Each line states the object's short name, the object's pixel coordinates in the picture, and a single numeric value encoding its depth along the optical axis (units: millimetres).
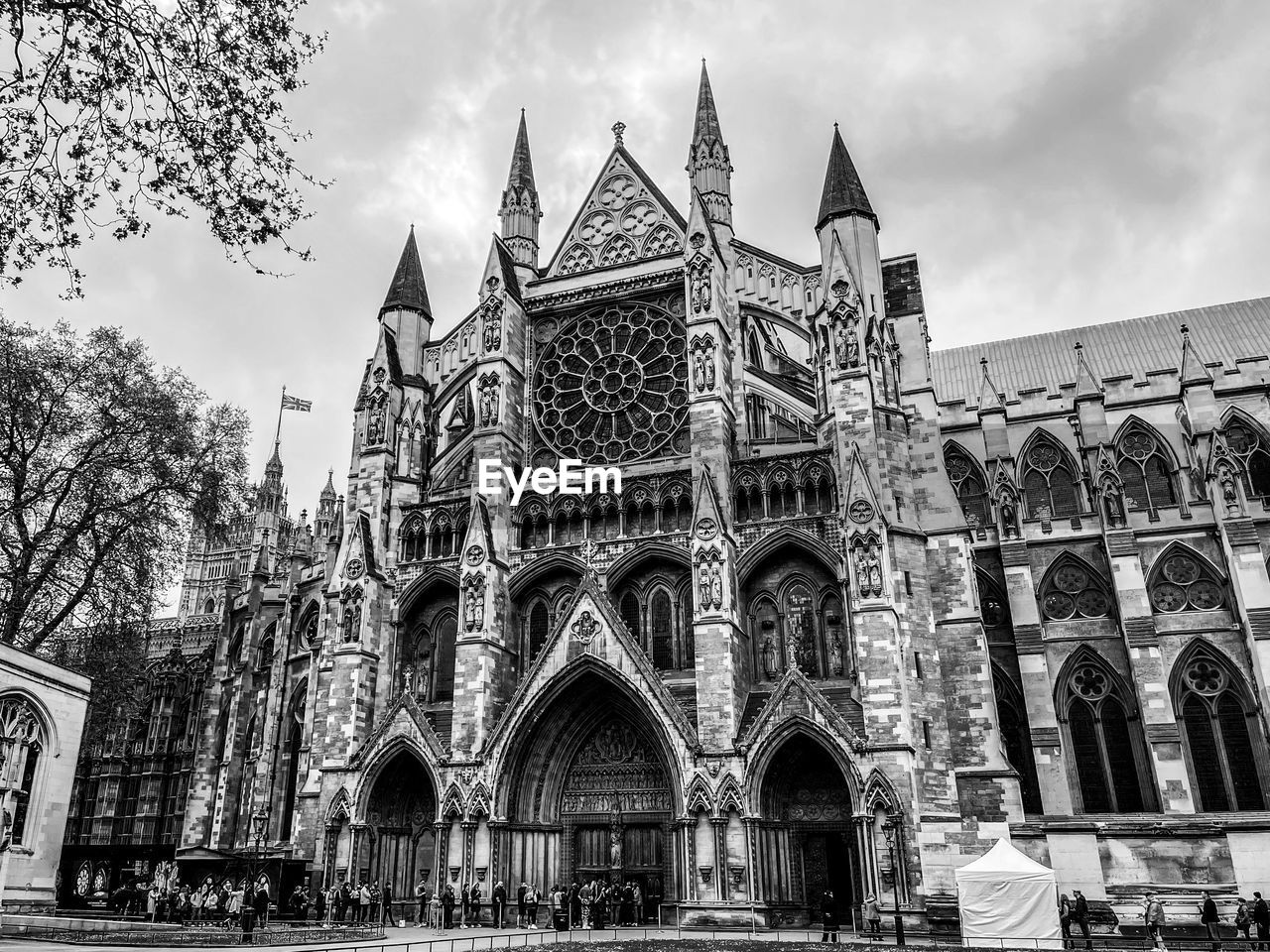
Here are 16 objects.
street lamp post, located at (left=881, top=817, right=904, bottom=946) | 21678
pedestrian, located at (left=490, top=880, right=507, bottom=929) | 24391
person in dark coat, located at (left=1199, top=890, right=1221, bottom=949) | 20341
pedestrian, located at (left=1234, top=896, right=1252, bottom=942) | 20812
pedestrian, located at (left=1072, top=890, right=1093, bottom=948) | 20322
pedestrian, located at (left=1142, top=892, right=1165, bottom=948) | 20141
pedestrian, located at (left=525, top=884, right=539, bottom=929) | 24078
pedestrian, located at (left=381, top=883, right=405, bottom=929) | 25938
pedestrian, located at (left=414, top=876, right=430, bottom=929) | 25875
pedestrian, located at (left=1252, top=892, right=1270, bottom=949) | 20016
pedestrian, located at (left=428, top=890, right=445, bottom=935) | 24844
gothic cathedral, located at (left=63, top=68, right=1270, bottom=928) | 24031
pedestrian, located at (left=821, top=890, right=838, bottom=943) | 20562
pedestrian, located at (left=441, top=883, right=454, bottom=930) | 23203
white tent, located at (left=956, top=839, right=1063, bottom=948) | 17906
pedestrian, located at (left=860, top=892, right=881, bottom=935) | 20973
